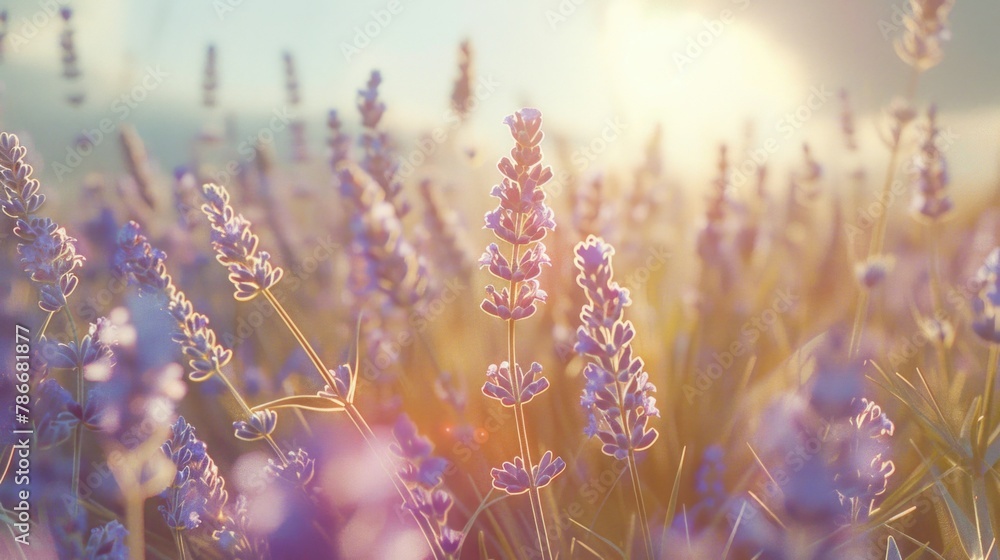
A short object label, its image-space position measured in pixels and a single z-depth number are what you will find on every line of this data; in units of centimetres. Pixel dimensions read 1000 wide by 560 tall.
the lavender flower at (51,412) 36
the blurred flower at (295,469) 35
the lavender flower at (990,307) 34
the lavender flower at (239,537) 34
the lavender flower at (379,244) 39
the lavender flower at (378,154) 46
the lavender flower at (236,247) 33
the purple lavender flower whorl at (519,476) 32
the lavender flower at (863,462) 32
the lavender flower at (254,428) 33
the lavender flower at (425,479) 33
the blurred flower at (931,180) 45
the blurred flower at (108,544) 32
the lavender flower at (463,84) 56
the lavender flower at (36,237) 35
